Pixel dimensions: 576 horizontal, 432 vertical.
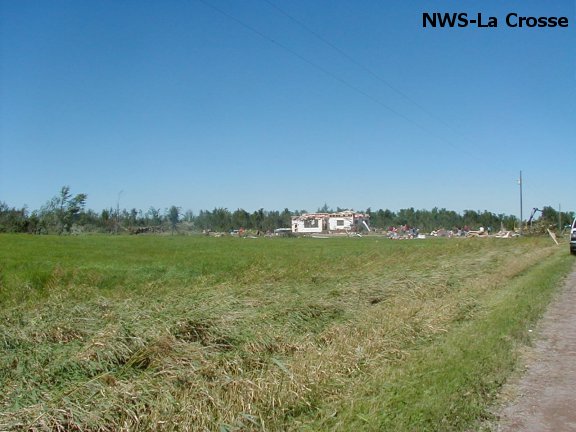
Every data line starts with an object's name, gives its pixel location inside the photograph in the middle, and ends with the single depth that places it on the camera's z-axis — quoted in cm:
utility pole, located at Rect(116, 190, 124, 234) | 12245
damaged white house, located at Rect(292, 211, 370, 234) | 13238
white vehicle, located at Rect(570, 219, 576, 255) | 2851
